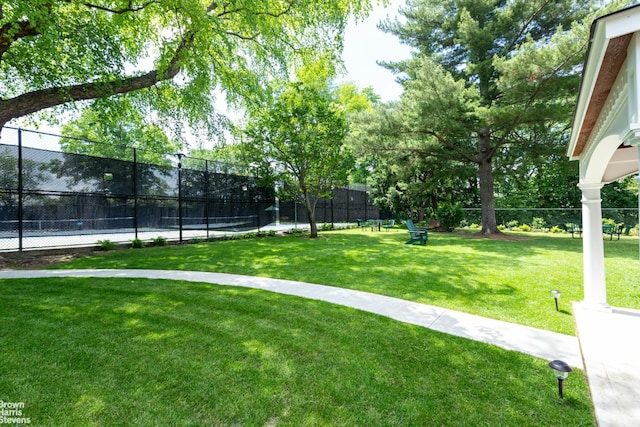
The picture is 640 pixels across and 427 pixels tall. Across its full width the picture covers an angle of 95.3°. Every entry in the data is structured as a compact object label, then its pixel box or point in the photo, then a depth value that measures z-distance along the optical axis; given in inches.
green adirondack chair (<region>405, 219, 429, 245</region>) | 478.6
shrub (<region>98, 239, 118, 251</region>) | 394.7
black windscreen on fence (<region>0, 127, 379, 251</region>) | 334.0
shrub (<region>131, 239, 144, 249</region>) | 424.5
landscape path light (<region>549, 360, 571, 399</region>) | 92.2
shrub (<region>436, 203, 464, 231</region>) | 697.6
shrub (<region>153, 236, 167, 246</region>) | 452.1
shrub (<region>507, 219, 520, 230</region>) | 808.7
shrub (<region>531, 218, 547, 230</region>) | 761.0
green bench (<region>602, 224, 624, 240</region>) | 530.6
